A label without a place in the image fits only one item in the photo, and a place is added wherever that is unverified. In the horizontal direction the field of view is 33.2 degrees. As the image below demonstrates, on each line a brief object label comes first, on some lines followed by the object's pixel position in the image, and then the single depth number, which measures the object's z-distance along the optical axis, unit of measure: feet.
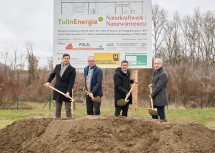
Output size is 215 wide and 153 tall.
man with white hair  26.13
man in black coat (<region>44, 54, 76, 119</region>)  28.12
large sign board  43.93
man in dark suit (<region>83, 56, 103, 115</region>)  28.17
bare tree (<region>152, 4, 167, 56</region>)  146.10
